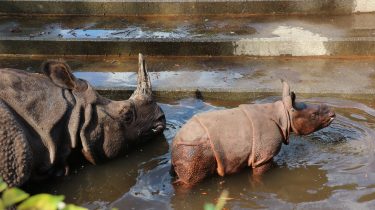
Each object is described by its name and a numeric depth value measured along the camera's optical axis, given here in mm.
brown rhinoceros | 9192
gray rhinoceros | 9208
